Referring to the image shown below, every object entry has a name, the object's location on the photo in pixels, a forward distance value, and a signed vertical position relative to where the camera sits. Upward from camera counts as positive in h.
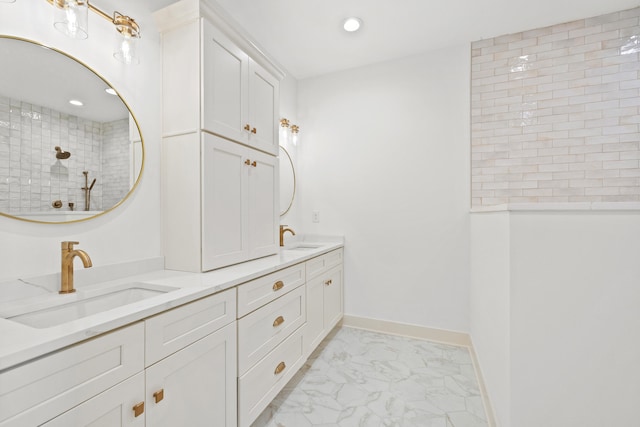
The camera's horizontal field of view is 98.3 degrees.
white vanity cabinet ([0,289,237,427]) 0.65 -0.48
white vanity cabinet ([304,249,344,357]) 2.07 -0.70
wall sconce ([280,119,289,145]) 2.80 +0.86
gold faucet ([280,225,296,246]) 2.52 -0.17
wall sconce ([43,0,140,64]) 1.11 +0.82
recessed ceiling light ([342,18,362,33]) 2.16 +1.51
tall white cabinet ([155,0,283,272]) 1.46 +0.43
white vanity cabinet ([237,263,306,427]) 1.35 -0.69
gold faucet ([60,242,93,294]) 1.10 -0.21
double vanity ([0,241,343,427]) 0.68 -0.44
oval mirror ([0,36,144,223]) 1.05 +0.34
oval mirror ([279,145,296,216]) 2.79 +0.35
